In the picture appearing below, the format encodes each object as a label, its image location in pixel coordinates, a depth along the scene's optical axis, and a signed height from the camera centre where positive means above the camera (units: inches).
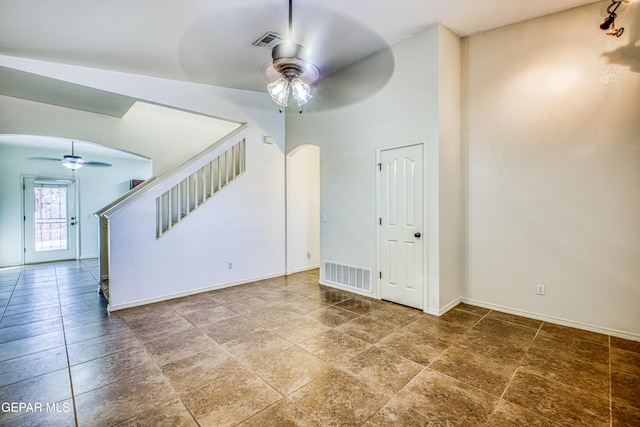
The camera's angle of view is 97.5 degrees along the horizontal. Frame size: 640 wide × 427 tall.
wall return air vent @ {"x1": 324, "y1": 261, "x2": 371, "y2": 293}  163.5 -37.4
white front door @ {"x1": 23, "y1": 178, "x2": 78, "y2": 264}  280.8 -2.6
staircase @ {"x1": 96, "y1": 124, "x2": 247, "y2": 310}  146.3 -0.3
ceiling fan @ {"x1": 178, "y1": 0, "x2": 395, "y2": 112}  90.7 +81.3
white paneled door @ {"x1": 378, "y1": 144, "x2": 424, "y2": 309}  138.5 -5.5
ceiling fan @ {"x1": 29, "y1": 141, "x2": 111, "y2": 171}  237.0 +48.5
